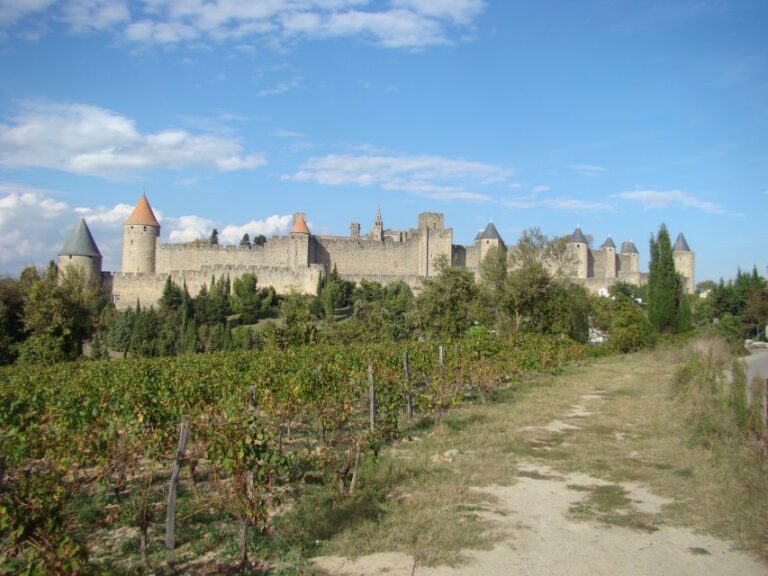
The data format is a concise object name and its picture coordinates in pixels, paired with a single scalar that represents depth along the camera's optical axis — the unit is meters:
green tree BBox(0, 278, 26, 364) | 24.53
